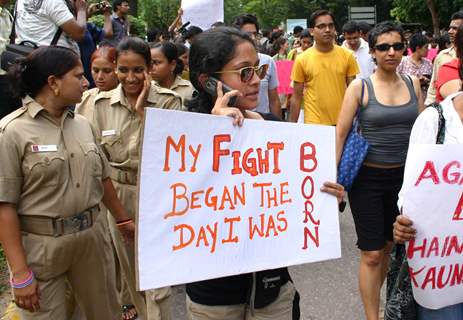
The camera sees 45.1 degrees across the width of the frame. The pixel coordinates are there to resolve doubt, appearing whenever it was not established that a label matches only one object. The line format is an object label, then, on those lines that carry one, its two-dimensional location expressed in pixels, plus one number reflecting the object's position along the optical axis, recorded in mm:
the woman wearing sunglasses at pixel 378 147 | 3273
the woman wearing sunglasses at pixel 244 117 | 2098
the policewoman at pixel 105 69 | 3943
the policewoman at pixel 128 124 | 3211
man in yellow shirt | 4977
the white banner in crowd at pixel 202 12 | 6508
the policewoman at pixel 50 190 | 2383
